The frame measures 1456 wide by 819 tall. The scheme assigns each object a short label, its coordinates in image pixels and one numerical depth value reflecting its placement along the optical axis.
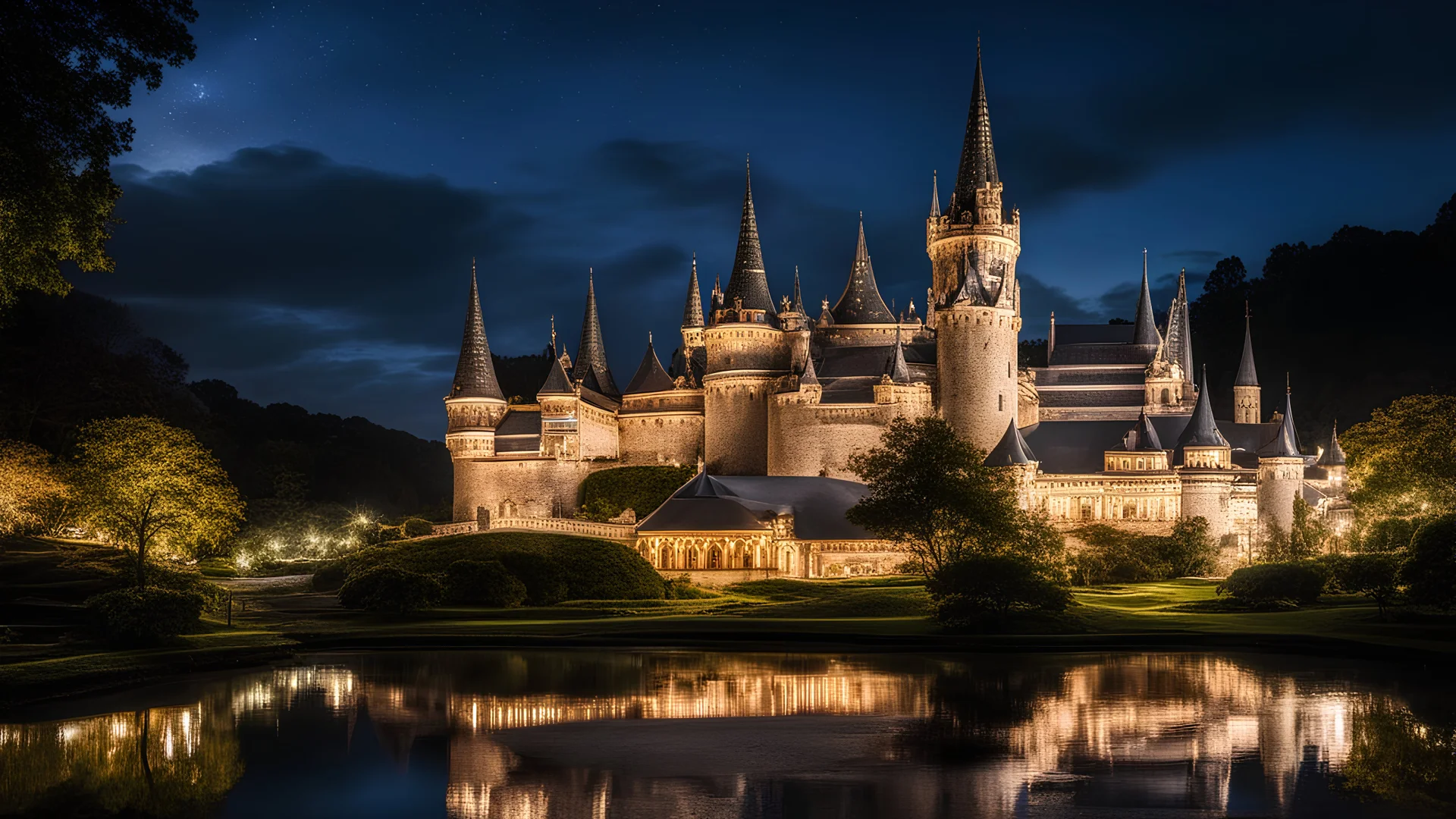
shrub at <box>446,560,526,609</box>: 40.97
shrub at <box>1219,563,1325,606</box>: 39.66
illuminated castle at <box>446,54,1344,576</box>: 60.38
